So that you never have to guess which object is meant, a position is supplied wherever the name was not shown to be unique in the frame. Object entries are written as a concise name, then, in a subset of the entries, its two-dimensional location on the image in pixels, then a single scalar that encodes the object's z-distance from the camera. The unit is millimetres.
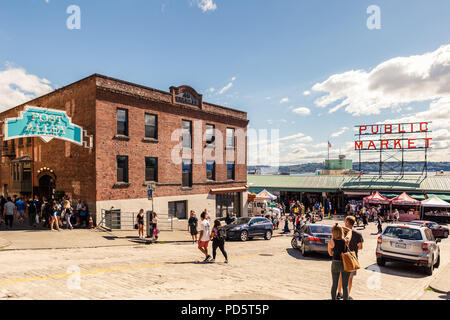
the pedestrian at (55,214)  16516
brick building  19375
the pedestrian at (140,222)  16438
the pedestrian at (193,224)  17141
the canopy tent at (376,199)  31991
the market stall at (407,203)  30005
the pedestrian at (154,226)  16516
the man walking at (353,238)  7362
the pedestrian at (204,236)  11484
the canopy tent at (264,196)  31177
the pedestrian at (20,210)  18734
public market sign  38319
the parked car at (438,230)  21997
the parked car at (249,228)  18312
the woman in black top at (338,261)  6574
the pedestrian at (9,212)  16688
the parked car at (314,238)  12891
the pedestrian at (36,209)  17625
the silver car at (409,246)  10320
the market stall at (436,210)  28297
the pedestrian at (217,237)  10891
